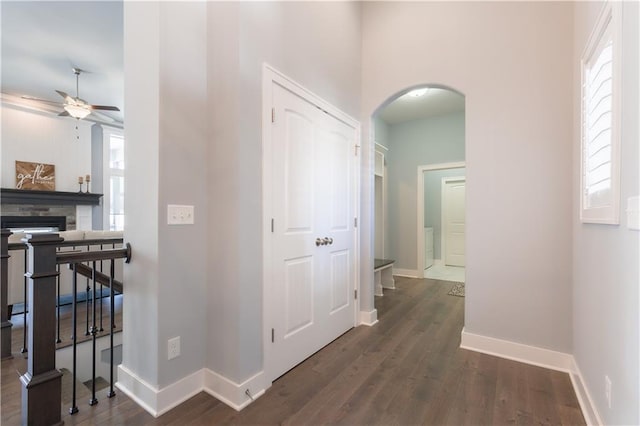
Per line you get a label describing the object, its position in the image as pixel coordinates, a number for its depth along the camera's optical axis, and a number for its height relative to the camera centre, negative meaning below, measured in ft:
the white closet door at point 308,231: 6.63 -0.53
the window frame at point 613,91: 4.18 +1.82
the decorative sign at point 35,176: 18.30 +2.21
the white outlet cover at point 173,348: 5.64 -2.71
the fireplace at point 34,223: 17.81 -0.84
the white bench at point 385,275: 14.24 -3.26
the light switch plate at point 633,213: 3.44 +0.00
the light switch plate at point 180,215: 5.64 -0.09
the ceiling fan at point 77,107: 13.66 +5.03
